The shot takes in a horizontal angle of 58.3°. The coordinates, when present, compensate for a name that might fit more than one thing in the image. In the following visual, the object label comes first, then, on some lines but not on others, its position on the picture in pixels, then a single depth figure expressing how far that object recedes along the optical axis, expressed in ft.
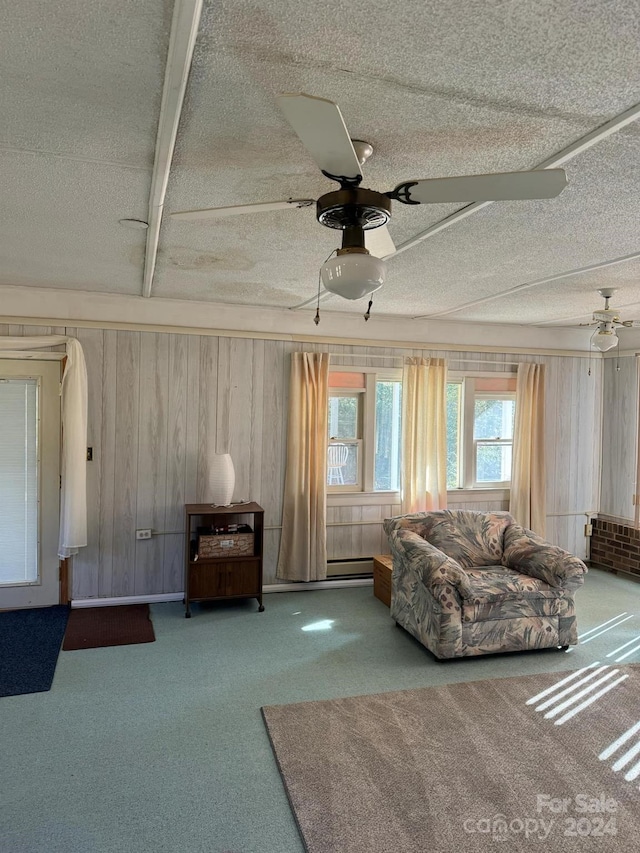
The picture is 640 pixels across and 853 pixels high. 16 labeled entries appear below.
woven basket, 14.66
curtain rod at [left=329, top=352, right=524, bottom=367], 17.25
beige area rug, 7.16
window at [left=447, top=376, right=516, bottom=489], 18.89
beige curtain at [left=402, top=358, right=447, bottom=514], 17.79
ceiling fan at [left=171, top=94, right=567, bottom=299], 4.54
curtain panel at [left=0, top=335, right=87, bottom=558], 14.34
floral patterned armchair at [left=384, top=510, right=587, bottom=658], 11.95
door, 14.58
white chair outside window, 17.52
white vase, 15.11
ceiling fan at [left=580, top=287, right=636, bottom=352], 13.78
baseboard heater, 17.42
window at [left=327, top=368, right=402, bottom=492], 17.54
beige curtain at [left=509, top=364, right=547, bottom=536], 19.02
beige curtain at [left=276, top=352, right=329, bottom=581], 16.60
